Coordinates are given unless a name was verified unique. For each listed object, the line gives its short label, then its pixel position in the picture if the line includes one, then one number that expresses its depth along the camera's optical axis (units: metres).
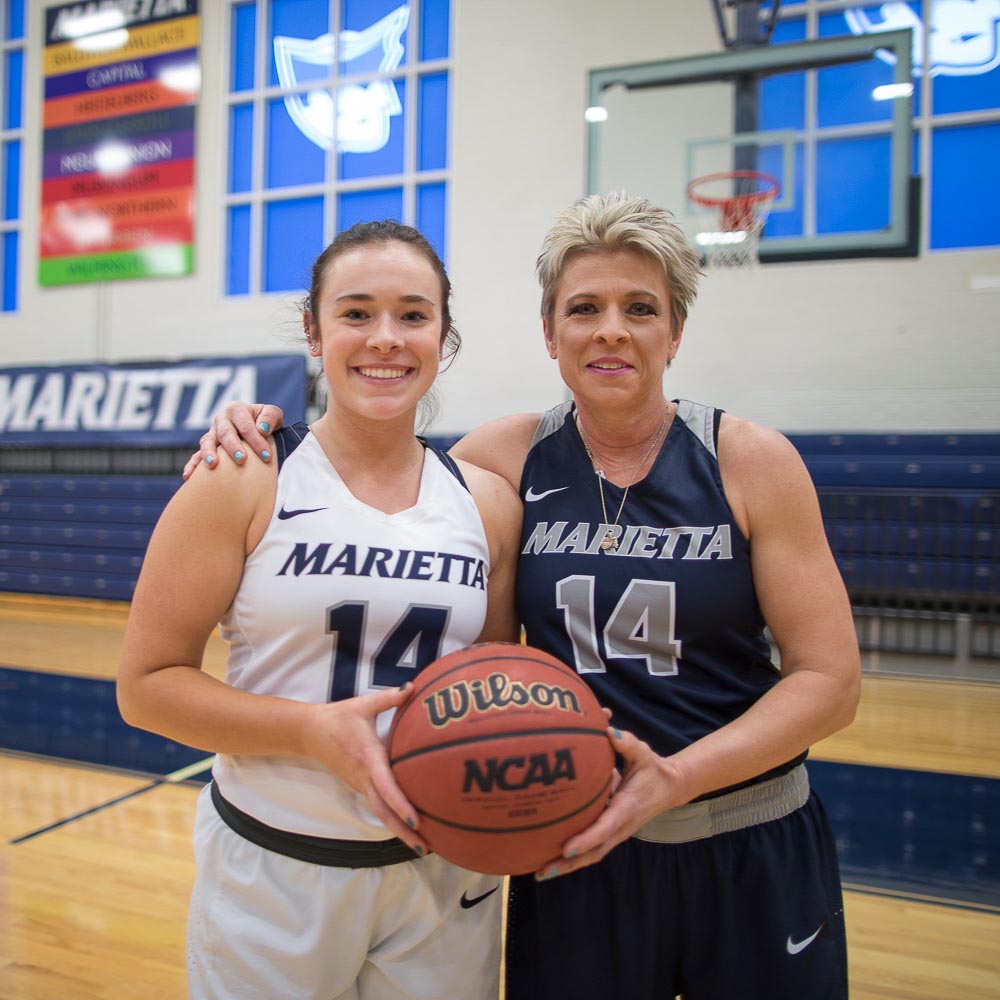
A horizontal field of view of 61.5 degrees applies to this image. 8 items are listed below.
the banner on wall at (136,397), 6.17
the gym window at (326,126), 6.40
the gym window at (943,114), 5.10
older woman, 1.14
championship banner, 7.00
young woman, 1.04
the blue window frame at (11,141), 7.62
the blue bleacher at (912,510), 4.68
